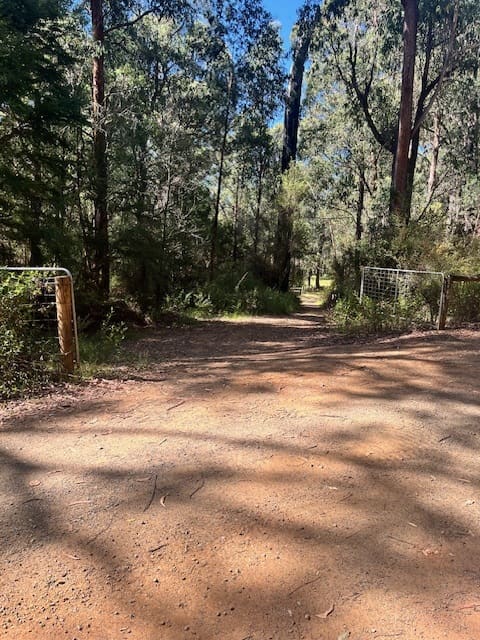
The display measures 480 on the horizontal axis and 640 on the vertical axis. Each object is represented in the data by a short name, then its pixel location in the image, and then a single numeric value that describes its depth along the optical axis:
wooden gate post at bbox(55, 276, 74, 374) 4.81
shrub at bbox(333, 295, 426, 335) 8.86
